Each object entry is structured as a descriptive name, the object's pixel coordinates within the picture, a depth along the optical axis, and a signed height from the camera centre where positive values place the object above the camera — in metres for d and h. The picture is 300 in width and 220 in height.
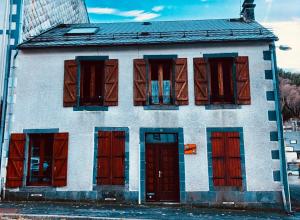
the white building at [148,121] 11.05 +1.62
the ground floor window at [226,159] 10.96 +0.31
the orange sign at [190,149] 11.18 +0.65
